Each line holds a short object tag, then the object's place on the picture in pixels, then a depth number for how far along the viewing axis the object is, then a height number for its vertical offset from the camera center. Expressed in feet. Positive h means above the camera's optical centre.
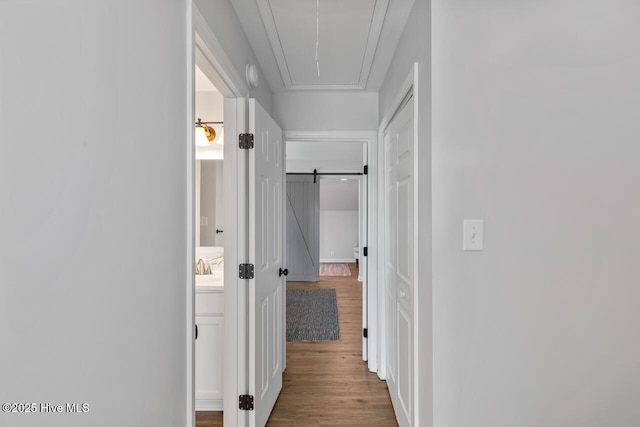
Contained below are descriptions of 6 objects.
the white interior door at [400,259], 6.16 -0.66
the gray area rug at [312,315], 12.81 -3.91
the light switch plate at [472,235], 4.75 -0.11
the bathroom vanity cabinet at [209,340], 7.52 -2.49
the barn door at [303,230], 22.99 -0.18
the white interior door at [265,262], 6.49 -0.76
